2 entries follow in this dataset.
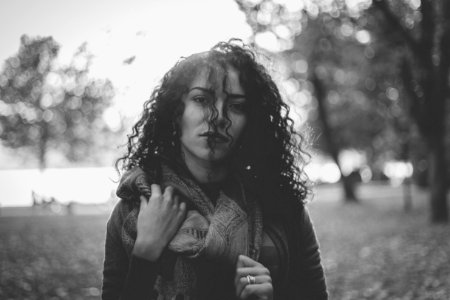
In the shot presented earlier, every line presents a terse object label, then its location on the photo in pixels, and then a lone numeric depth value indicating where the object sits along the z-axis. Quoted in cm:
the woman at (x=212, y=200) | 174
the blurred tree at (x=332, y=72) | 762
